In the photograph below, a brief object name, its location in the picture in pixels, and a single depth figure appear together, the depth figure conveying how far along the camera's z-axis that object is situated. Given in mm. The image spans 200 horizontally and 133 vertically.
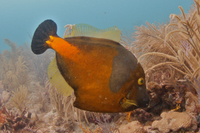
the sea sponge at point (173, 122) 1911
